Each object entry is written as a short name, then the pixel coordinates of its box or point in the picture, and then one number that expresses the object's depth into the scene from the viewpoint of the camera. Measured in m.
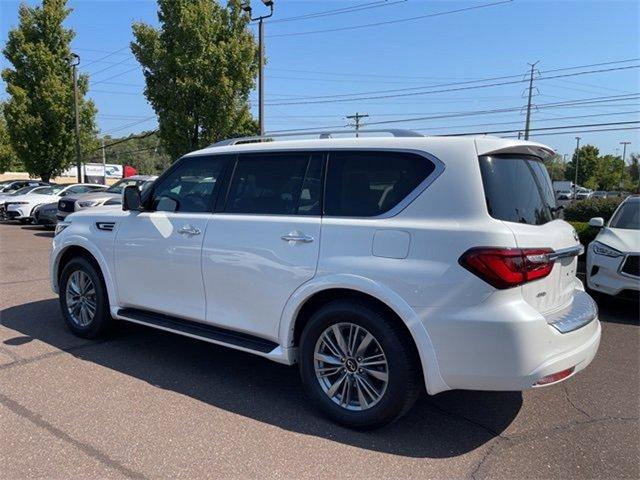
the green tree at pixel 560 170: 91.59
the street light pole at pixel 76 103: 26.86
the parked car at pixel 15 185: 26.37
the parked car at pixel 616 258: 6.57
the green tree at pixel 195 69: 19.94
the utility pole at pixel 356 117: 50.28
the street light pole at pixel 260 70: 17.89
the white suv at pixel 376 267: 3.09
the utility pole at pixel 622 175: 84.38
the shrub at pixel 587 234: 10.84
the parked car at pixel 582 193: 56.52
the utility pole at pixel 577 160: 78.06
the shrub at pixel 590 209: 13.82
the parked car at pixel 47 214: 16.52
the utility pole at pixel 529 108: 49.67
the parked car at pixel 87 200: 14.45
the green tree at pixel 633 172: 74.92
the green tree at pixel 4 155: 46.67
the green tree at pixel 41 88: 27.05
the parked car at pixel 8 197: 19.72
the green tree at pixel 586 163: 82.69
